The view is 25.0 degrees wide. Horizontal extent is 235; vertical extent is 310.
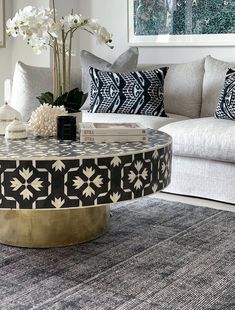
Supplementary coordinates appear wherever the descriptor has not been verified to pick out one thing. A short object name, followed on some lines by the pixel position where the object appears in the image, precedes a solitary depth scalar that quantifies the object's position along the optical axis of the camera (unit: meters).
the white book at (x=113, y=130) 2.39
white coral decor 2.57
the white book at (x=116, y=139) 2.39
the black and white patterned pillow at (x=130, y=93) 3.80
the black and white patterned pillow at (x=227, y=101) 3.48
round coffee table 2.05
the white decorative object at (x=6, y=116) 2.62
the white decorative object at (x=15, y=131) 2.48
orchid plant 2.62
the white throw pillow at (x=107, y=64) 4.18
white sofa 3.10
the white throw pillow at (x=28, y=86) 3.97
